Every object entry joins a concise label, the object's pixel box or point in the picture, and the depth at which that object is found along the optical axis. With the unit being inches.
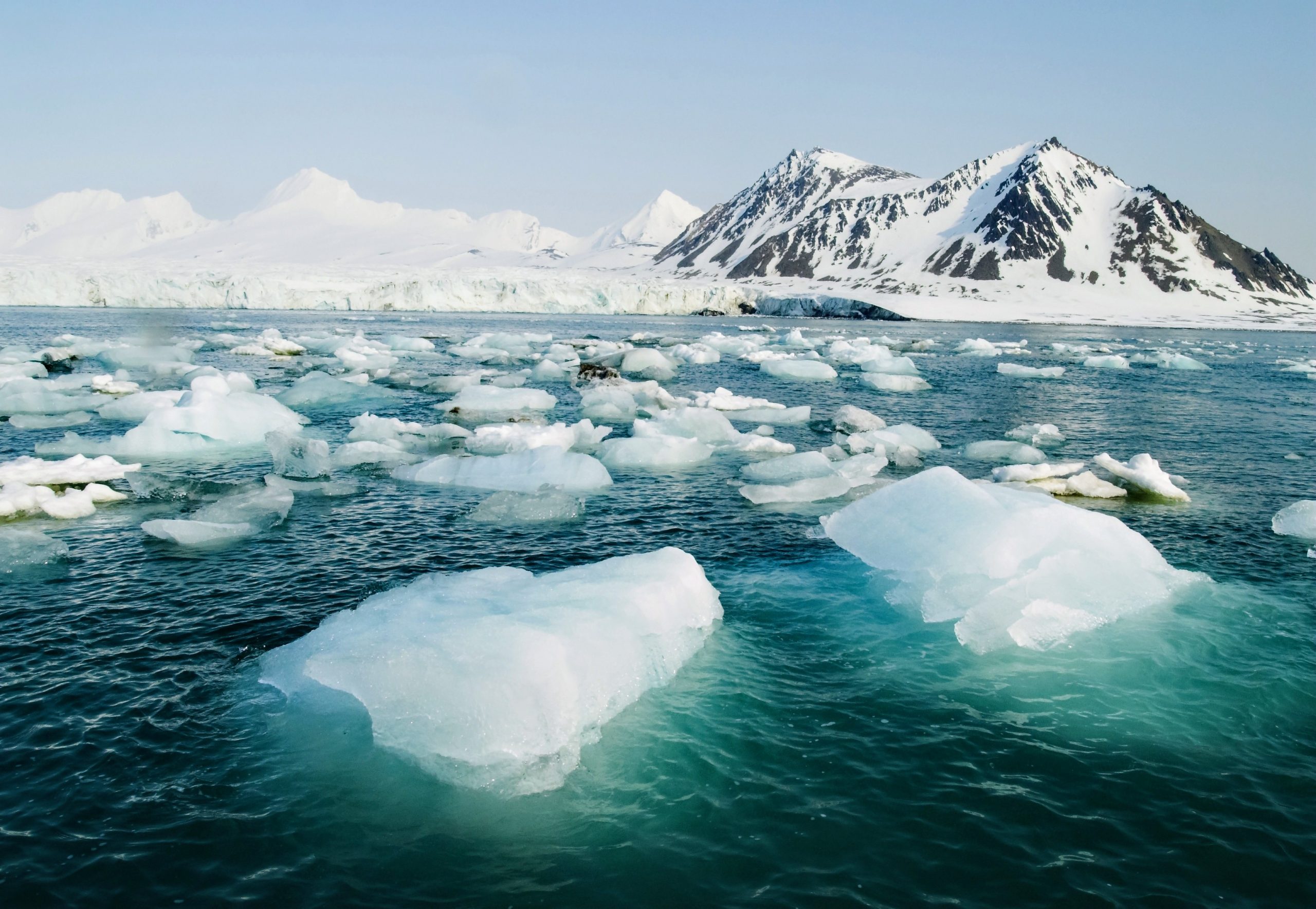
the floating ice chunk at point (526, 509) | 642.8
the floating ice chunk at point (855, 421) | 1029.2
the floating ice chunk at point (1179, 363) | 2044.0
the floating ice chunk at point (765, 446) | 897.5
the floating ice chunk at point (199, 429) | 821.2
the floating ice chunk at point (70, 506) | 599.2
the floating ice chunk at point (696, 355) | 2037.4
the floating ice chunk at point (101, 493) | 639.1
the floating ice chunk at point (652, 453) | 844.0
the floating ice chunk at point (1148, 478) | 719.7
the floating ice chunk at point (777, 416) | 1138.0
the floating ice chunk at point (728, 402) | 1210.0
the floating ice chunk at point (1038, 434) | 995.9
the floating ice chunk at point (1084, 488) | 729.0
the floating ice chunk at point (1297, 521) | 604.1
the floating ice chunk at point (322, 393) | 1182.3
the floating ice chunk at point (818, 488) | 711.7
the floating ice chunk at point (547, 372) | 1556.3
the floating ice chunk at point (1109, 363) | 2047.7
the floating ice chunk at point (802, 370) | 1695.4
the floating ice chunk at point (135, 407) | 998.4
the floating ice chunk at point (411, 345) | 2060.8
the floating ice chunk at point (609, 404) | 1130.0
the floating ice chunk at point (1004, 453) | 862.5
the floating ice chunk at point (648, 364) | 1689.2
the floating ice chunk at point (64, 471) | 651.5
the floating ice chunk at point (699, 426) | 960.9
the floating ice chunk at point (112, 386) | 1203.2
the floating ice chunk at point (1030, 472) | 740.0
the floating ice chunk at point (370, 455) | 794.2
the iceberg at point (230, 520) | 547.2
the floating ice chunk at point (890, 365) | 1753.2
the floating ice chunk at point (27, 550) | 496.4
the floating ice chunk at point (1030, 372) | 1813.5
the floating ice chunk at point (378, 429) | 912.3
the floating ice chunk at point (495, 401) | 1117.7
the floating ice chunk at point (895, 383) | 1512.1
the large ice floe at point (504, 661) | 301.1
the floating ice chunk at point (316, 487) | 683.4
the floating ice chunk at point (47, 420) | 950.4
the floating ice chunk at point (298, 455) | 754.2
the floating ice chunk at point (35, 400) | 1035.3
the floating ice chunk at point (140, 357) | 1592.0
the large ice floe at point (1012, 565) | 424.2
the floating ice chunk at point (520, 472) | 735.1
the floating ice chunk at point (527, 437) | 869.8
